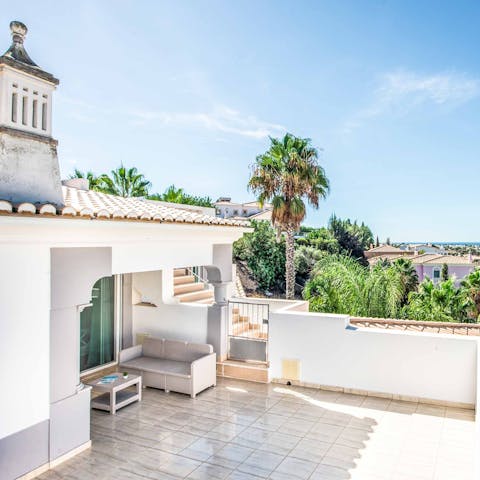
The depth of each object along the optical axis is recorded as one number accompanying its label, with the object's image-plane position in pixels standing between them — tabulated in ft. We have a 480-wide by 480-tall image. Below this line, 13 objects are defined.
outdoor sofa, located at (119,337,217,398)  29.91
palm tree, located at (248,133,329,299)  62.85
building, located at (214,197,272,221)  217.77
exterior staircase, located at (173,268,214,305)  41.91
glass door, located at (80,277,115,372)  33.22
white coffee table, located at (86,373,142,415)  26.76
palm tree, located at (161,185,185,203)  92.58
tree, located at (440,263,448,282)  151.15
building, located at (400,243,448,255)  263.08
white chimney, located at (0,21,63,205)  17.56
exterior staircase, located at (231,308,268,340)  37.03
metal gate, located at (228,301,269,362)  34.09
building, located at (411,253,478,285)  161.07
